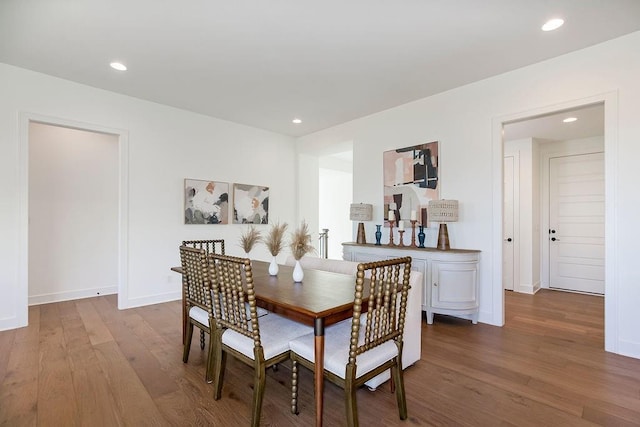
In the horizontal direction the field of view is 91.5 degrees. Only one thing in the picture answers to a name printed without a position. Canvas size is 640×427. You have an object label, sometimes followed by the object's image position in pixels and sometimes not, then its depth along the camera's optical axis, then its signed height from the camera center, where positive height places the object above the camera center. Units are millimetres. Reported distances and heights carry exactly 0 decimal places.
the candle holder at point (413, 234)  3985 -275
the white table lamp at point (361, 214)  4551 -16
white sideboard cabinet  3484 -778
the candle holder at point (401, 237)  4160 -324
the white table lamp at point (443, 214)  3617 -16
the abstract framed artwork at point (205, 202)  4723 +183
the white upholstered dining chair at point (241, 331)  1769 -780
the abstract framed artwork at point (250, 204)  5285 +162
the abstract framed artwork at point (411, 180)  4082 +450
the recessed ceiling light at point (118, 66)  3277 +1582
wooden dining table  1652 -514
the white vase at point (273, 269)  2578 -465
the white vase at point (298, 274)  2346 -462
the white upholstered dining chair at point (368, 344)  1620 -783
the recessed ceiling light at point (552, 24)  2523 +1558
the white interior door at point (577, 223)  5090 -176
